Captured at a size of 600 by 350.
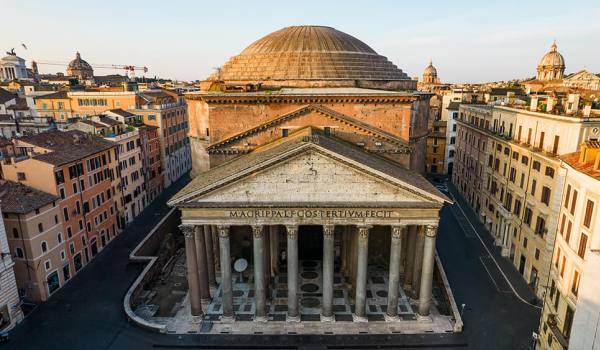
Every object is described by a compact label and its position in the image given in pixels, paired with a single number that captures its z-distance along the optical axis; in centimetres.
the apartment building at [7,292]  2909
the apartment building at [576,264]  2006
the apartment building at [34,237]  3133
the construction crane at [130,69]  17110
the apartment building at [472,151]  5076
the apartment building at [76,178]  3488
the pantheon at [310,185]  2648
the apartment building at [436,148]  7512
